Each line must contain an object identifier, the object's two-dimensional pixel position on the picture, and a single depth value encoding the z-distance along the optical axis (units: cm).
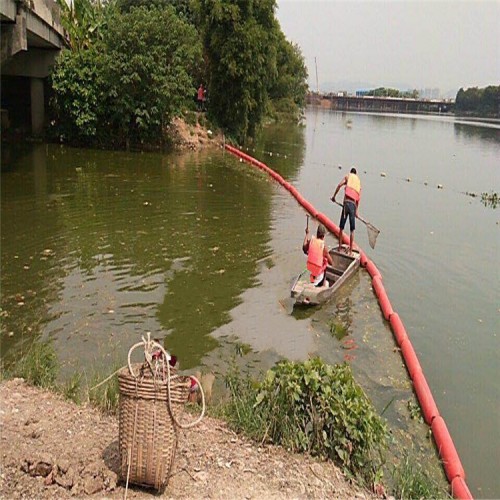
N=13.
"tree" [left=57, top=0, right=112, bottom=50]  2772
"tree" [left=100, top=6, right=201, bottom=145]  2481
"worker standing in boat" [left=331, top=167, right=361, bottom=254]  1319
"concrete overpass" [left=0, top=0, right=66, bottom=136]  1473
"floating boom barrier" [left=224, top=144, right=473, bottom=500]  588
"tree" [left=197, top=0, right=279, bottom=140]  2952
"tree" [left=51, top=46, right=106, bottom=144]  2578
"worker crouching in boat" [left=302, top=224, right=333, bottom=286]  1033
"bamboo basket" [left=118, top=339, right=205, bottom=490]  414
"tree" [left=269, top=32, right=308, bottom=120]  5650
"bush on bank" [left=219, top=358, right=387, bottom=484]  495
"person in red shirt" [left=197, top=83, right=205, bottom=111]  3259
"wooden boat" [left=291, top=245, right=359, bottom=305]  1011
